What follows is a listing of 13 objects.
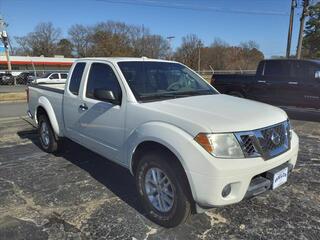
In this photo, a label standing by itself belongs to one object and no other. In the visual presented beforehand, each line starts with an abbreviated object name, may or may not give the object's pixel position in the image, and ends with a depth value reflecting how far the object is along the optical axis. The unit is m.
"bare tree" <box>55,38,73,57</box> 67.62
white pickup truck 2.35
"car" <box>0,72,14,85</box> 26.49
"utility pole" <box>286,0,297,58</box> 18.53
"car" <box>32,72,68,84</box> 20.05
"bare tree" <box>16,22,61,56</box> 65.83
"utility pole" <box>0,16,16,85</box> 20.57
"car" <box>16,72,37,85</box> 27.72
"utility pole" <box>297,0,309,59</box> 18.21
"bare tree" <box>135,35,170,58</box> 53.07
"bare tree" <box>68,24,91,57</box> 66.17
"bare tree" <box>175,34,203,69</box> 44.63
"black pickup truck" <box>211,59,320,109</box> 7.38
